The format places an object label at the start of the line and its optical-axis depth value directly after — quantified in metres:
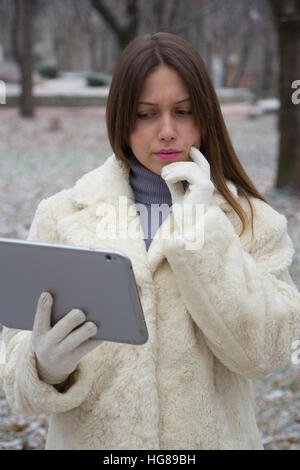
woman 3.55
